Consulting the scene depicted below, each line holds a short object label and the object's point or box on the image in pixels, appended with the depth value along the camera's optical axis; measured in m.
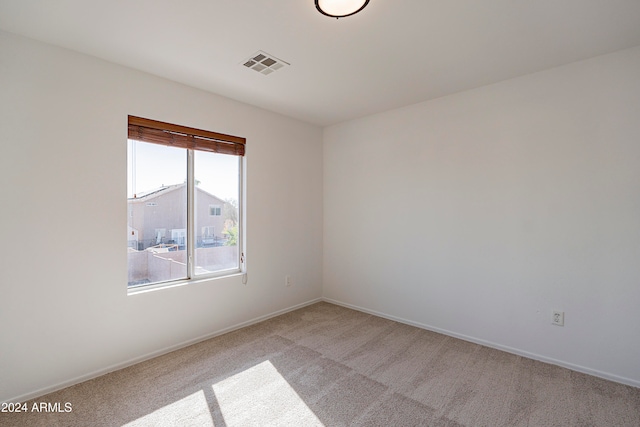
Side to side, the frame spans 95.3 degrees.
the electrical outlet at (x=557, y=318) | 2.57
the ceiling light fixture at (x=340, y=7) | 1.70
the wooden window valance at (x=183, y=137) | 2.65
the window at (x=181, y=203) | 2.72
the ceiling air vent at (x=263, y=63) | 2.41
